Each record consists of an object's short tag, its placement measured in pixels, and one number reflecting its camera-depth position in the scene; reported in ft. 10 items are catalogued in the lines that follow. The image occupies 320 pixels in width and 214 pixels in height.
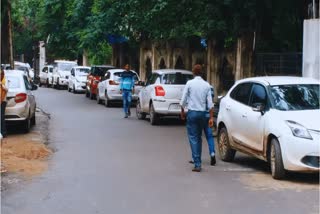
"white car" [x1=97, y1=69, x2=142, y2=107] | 92.79
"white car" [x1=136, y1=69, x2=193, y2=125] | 66.49
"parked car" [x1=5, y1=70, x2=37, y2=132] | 55.16
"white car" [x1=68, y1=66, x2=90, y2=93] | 134.82
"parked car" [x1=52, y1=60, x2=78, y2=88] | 157.07
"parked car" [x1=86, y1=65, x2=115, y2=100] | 110.82
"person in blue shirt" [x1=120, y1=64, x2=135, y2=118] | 75.56
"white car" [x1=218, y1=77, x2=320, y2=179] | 33.19
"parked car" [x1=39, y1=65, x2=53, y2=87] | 169.17
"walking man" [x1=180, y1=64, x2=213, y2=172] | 38.22
